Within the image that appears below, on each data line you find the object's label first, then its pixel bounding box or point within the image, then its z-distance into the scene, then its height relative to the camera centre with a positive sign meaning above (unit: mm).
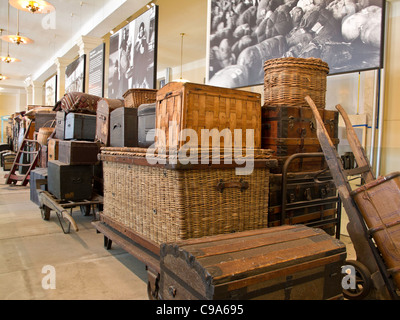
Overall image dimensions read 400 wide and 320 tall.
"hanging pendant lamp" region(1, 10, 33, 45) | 8828 +2924
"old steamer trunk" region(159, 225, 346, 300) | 1345 -538
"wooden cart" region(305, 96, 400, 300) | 1802 -494
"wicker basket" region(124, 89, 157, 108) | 3670 +565
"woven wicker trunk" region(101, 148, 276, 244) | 1924 -338
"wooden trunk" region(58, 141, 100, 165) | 4039 -98
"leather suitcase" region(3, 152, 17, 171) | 9750 -521
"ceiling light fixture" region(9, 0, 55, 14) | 6479 +2829
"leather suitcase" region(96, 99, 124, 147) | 4016 +354
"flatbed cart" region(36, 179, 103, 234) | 3664 -727
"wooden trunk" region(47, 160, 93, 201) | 4016 -477
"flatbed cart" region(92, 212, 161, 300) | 2014 -771
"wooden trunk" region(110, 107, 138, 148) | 3383 +194
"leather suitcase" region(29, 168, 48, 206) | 4766 -587
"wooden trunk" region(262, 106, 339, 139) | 2531 +216
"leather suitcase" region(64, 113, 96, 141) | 4930 +279
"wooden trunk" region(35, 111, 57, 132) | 7880 +603
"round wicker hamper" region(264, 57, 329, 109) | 2646 +572
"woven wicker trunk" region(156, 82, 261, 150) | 2067 +236
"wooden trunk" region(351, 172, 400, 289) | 1781 -364
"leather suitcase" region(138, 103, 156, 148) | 2924 +200
